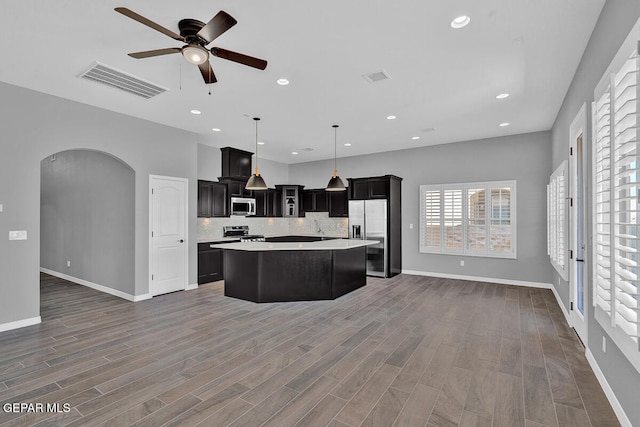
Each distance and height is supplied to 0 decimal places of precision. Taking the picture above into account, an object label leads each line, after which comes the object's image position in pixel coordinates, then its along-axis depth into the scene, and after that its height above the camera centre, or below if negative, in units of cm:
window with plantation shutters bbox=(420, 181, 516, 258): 637 -10
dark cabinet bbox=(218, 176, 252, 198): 722 +65
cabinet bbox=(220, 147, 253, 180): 731 +122
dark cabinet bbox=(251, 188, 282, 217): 829 +34
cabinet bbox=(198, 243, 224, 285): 641 -105
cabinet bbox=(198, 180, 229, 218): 666 +32
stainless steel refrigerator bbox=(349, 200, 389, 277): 709 -34
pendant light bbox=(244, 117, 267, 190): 531 +53
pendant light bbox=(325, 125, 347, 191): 591 +57
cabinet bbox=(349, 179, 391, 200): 719 +62
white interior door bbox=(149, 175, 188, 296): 548 -38
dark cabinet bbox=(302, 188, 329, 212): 866 +39
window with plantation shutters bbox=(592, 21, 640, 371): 173 +15
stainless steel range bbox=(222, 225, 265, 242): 755 -47
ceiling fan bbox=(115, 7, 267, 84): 233 +137
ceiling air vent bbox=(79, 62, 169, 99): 355 +163
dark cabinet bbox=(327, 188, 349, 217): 830 +30
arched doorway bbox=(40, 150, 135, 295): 539 -8
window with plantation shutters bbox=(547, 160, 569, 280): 416 -9
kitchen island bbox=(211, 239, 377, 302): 507 -96
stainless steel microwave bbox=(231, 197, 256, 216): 742 +19
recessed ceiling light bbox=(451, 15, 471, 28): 266 +167
